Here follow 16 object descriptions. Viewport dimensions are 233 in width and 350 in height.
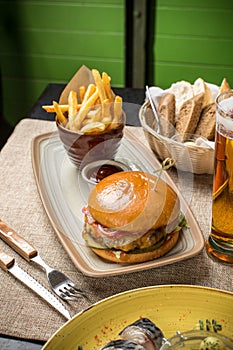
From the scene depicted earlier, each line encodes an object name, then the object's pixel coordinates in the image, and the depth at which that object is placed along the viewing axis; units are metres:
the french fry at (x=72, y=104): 1.11
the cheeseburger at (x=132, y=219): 0.94
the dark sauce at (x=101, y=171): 1.09
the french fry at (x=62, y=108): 1.12
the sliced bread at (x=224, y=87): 1.19
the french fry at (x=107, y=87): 1.13
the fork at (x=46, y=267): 0.91
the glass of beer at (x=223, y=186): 0.93
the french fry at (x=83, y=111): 1.10
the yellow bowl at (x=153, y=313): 0.83
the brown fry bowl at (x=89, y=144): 1.10
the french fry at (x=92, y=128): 1.10
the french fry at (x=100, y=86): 1.12
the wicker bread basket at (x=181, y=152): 1.07
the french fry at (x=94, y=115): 1.11
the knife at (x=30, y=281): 0.89
